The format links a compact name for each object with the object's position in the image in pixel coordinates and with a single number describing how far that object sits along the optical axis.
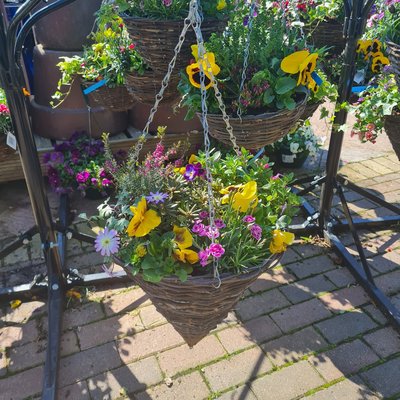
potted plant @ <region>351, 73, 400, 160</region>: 2.07
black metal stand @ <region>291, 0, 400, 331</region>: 2.08
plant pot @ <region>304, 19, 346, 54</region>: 2.49
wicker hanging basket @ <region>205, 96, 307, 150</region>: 1.60
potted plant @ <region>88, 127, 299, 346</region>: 1.26
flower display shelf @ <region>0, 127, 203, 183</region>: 3.20
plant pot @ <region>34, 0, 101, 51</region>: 3.10
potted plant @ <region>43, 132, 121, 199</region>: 3.15
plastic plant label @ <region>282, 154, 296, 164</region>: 3.65
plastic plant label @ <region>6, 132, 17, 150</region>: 1.97
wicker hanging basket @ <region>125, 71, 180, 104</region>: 2.01
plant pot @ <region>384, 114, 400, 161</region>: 2.06
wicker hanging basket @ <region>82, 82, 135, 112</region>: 2.40
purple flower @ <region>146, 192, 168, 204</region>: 1.33
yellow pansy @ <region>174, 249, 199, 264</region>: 1.28
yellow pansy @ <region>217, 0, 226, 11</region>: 1.73
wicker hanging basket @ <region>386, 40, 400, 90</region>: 1.67
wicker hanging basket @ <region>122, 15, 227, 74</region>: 1.71
